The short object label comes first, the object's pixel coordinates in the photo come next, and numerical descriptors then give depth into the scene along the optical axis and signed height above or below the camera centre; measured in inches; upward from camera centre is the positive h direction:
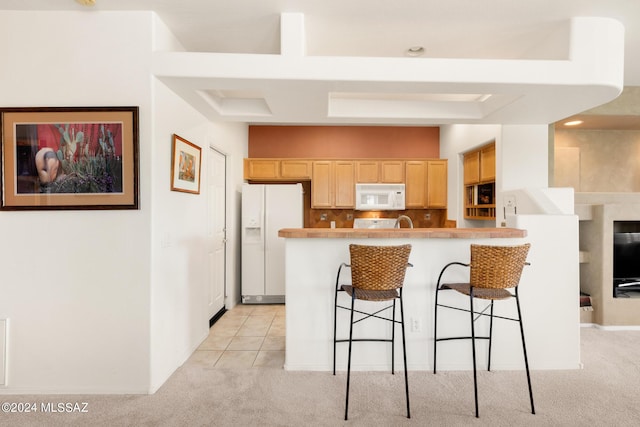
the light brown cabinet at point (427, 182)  209.5 +18.9
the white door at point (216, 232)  154.3 -9.3
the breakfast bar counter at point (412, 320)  108.3 -34.1
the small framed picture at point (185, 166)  105.5 +15.3
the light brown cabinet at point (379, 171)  209.0 +25.5
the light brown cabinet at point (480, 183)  157.6 +15.1
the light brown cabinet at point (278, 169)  206.8 +26.2
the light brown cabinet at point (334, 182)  208.4 +18.5
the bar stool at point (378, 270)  88.3 -15.0
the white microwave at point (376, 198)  206.7 +8.9
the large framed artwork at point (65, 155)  92.7 +15.5
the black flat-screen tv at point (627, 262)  148.9 -21.3
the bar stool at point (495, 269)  88.8 -14.9
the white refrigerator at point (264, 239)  184.7 -14.6
